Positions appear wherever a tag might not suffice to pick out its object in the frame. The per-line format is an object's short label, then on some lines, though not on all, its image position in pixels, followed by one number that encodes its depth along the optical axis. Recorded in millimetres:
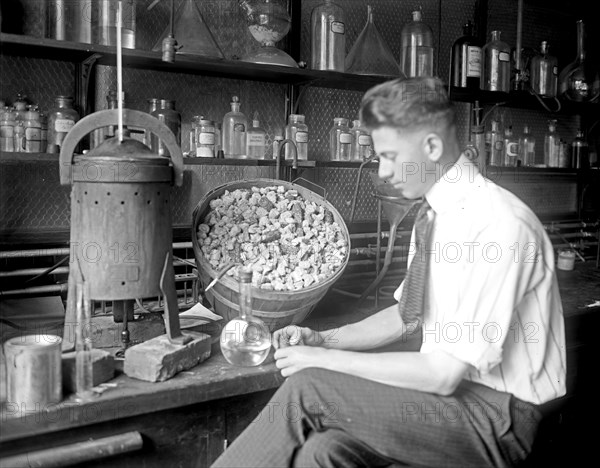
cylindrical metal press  1559
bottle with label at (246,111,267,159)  2486
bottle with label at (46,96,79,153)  2078
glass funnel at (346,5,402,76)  2650
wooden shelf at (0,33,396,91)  1942
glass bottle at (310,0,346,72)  2590
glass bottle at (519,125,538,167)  3322
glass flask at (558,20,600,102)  3268
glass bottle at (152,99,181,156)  2248
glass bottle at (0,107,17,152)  2018
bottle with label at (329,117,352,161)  2703
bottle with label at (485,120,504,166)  3119
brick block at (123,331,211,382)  1519
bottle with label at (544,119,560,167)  3469
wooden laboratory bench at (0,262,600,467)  1352
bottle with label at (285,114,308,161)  2559
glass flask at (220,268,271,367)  1648
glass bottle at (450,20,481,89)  2879
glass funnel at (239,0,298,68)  2408
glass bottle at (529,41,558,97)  3203
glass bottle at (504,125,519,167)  3160
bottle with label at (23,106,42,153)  2023
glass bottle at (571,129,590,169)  3465
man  1312
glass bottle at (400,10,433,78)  2842
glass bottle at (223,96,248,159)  2486
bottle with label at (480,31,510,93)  2980
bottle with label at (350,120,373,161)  2672
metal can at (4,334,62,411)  1362
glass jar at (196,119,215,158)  2299
